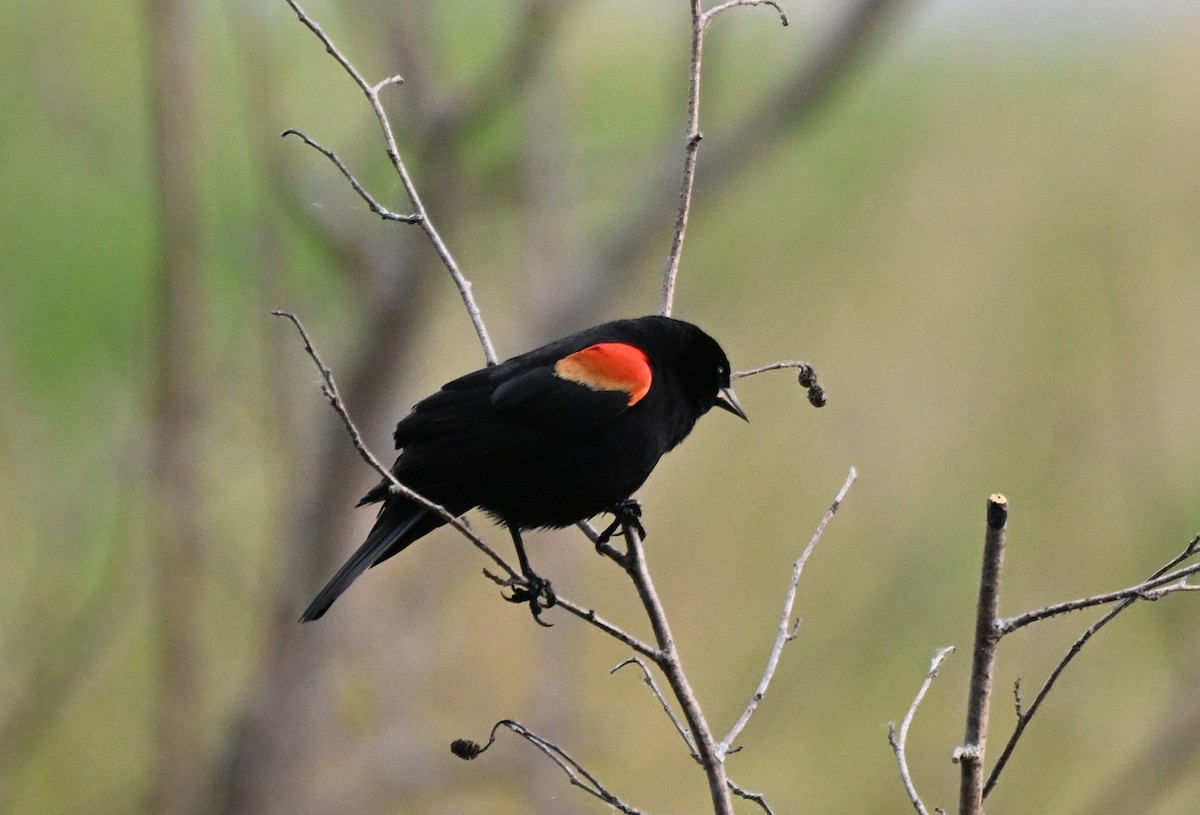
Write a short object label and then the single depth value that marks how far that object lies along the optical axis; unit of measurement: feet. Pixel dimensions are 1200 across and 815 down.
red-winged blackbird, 25.60
